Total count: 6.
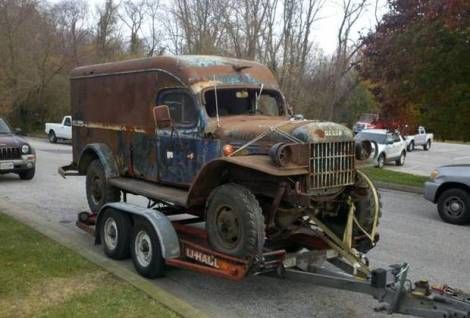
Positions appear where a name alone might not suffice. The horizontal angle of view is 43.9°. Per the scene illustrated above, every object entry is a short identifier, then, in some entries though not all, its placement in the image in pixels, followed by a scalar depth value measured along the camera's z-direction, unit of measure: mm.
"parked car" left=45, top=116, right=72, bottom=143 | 33781
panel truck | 5664
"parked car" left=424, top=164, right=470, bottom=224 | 10570
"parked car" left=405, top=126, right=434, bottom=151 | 37734
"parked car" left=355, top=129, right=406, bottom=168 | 25000
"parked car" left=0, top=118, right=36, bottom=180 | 14414
